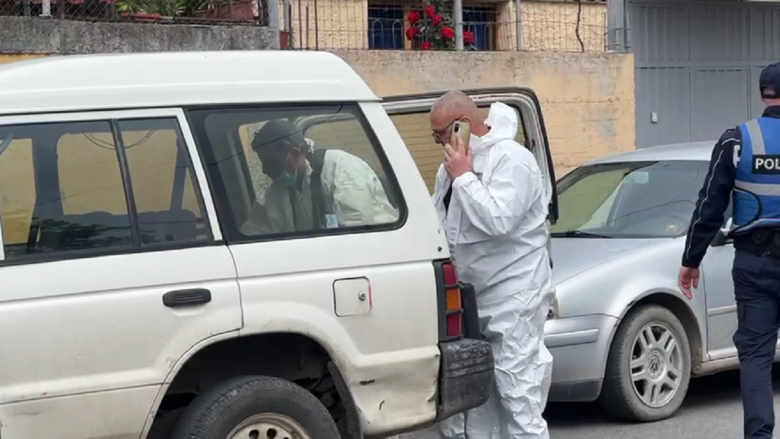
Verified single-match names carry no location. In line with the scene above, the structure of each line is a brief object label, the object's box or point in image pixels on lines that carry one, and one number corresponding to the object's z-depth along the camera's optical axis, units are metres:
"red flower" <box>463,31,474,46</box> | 11.91
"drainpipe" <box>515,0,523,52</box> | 12.30
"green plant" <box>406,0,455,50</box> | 11.67
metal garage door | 12.91
